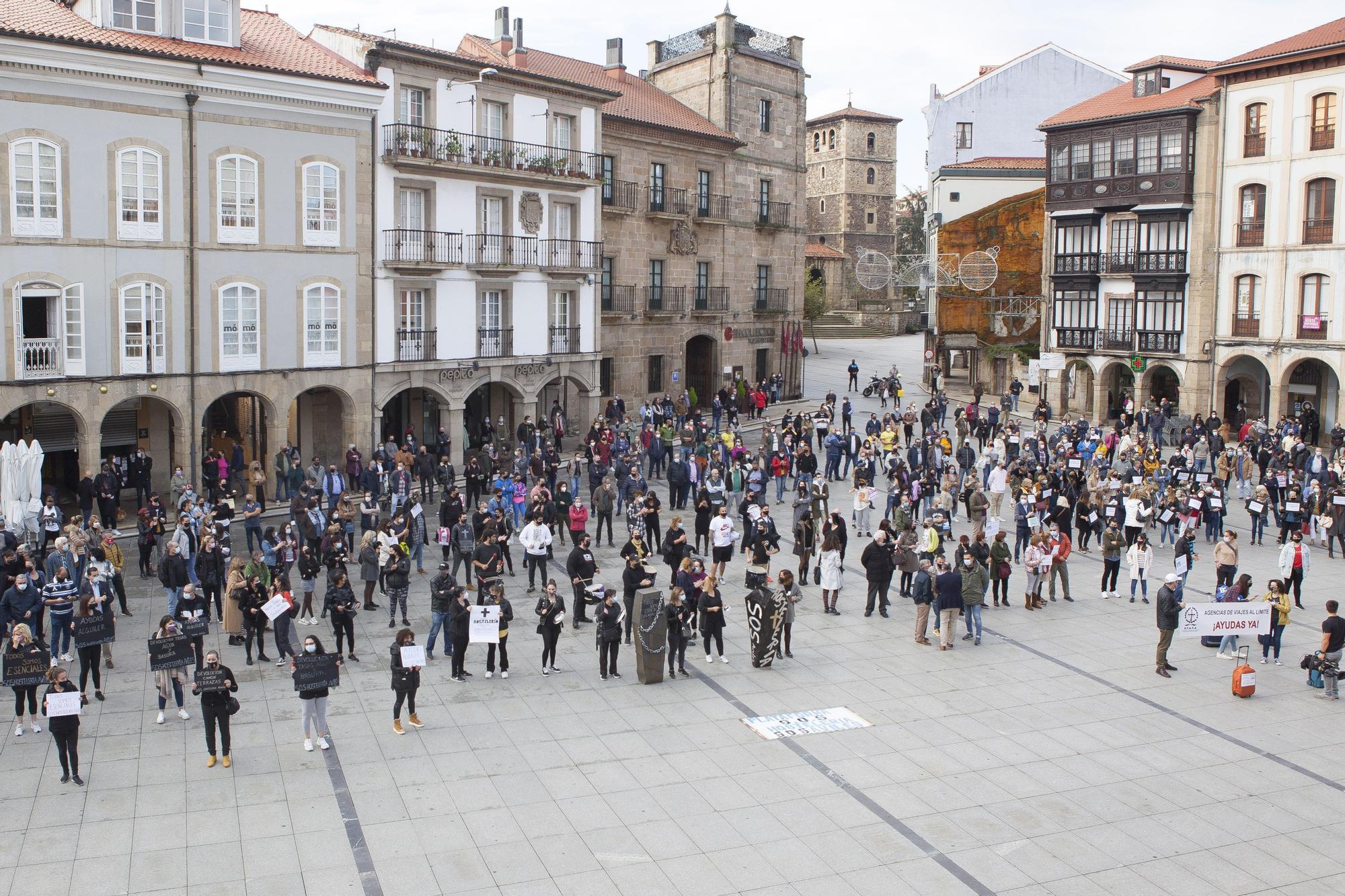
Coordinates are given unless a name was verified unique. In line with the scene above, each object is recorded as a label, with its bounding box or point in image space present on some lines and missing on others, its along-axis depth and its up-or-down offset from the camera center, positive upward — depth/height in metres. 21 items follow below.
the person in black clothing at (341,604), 17.61 -3.51
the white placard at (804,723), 15.91 -4.73
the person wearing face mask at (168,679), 15.52 -4.12
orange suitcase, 17.30 -4.43
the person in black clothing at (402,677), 15.27 -3.96
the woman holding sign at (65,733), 13.59 -4.15
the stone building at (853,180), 96.06 +14.63
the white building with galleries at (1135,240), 44.53 +4.79
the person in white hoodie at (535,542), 21.61 -3.18
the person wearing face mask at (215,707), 14.14 -4.01
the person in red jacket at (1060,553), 22.06 -3.38
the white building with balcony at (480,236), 33.38 +3.67
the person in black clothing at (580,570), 20.12 -3.43
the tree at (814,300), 75.88 +4.03
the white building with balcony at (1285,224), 41.19 +4.99
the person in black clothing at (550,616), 17.42 -3.62
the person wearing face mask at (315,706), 14.67 -4.19
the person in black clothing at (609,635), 17.52 -3.92
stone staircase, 83.38 +2.41
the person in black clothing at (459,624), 17.20 -3.68
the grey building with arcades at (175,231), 26.83 +3.02
